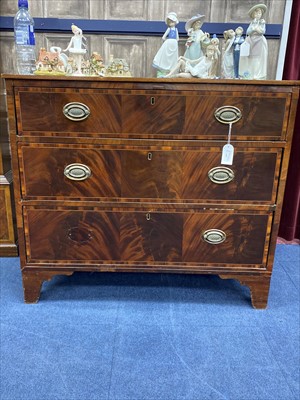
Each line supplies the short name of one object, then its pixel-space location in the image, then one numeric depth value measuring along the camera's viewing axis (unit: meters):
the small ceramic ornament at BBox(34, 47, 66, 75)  1.36
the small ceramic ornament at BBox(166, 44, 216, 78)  1.40
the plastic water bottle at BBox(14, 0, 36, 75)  1.47
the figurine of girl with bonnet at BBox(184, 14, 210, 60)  1.49
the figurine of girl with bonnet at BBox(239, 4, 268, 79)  1.38
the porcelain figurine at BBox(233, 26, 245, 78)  1.45
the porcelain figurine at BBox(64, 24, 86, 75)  1.43
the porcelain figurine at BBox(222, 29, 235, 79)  1.47
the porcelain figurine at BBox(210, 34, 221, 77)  1.43
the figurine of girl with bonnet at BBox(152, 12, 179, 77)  1.48
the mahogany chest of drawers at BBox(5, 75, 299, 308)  1.31
